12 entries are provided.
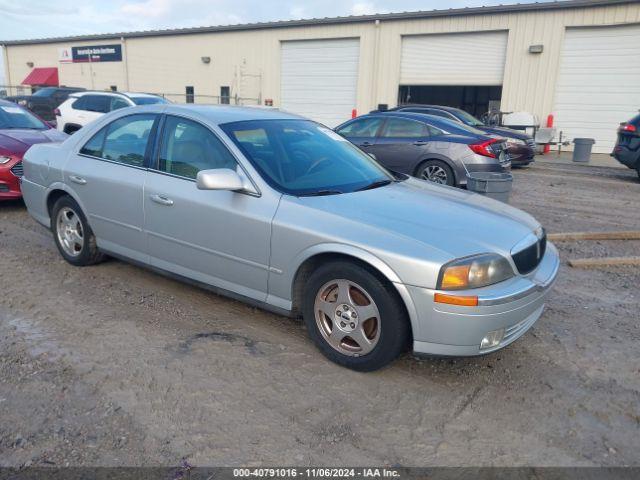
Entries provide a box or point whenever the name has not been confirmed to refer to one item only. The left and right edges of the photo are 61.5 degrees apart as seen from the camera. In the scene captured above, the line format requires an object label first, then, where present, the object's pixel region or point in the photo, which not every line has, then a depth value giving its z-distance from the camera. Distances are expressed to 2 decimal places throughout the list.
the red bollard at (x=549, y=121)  19.55
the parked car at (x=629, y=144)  11.46
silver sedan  3.13
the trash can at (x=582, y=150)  15.45
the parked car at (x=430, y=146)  8.99
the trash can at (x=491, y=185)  6.02
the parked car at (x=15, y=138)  7.14
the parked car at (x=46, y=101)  19.52
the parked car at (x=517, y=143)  13.27
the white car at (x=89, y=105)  13.03
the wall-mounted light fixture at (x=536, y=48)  19.19
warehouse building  18.73
